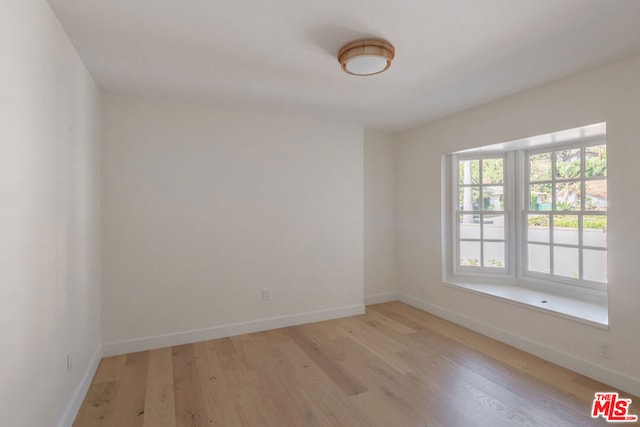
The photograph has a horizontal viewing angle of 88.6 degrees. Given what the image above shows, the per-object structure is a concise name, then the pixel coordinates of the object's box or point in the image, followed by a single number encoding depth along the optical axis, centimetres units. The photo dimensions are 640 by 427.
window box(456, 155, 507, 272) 398
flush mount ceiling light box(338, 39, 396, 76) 218
